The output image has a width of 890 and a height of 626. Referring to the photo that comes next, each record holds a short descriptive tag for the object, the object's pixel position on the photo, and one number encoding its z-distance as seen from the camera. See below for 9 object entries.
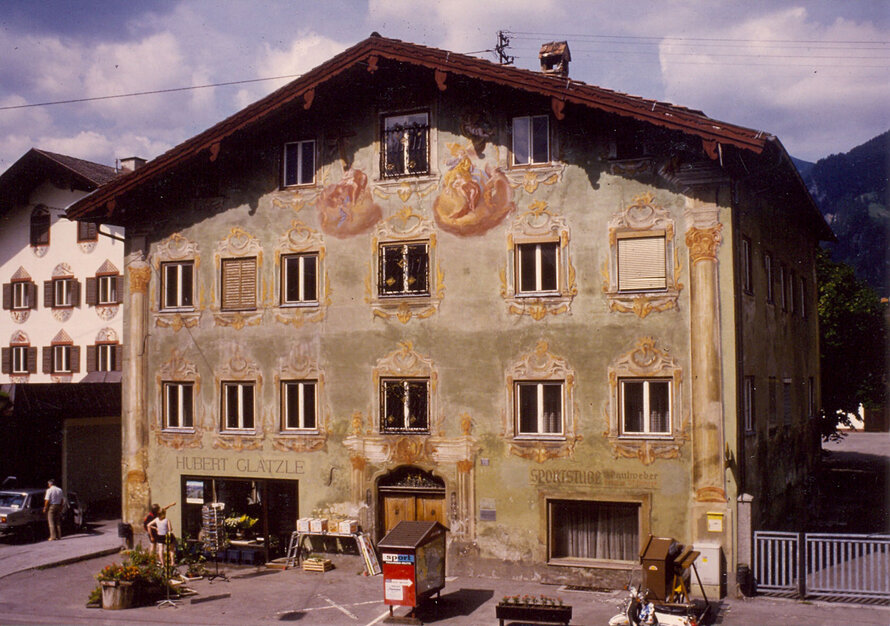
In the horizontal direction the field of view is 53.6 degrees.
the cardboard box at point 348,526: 21.38
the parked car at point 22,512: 25.78
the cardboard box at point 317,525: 21.70
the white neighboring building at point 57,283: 36.47
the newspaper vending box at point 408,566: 16.83
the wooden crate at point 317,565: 21.36
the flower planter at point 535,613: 15.23
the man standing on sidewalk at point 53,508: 25.89
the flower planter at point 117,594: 18.19
